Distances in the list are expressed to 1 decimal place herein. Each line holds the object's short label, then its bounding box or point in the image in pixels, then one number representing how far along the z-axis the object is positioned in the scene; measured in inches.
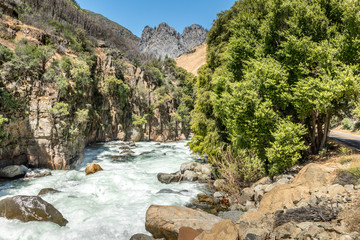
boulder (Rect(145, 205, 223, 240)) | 255.9
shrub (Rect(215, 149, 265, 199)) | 404.6
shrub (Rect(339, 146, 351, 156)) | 360.1
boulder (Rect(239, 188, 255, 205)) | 366.3
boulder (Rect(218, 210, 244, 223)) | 311.3
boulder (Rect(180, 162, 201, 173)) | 568.4
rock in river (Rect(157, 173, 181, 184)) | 509.7
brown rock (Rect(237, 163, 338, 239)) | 254.7
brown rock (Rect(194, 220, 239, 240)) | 206.7
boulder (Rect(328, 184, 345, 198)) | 230.9
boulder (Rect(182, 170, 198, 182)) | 525.3
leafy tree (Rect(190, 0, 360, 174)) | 325.7
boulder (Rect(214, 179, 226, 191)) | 431.6
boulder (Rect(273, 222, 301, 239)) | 181.6
